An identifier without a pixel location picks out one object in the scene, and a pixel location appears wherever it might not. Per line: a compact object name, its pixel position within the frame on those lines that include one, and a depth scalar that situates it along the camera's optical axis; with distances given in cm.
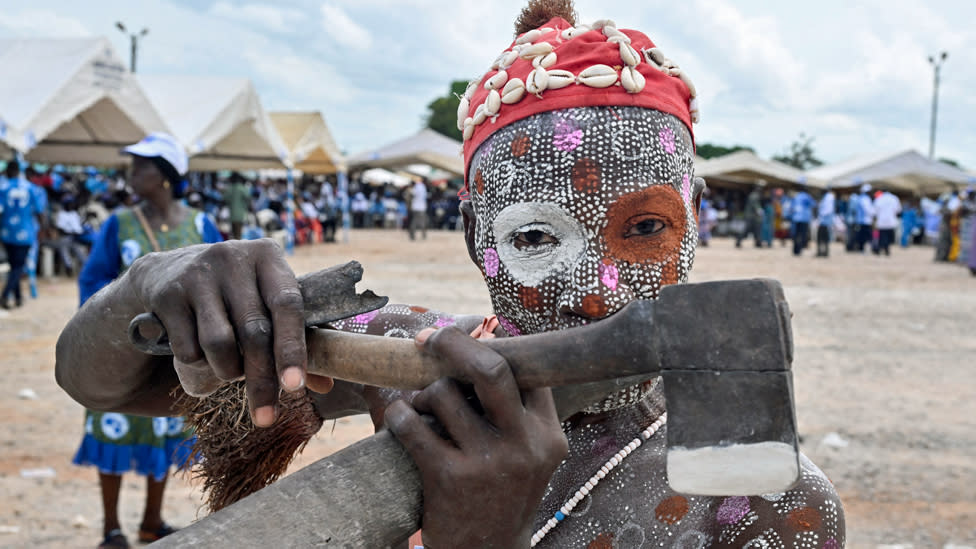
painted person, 125
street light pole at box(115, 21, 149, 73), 3309
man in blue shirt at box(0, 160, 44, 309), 1145
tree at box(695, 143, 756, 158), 4421
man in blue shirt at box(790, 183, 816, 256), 2152
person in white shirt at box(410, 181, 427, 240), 2511
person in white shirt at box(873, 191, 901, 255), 2305
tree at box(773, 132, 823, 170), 7060
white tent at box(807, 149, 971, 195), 3097
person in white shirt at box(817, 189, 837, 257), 2095
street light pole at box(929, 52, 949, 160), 4167
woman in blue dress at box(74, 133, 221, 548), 471
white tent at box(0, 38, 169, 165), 1160
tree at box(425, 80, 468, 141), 6700
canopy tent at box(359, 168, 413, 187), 4062
